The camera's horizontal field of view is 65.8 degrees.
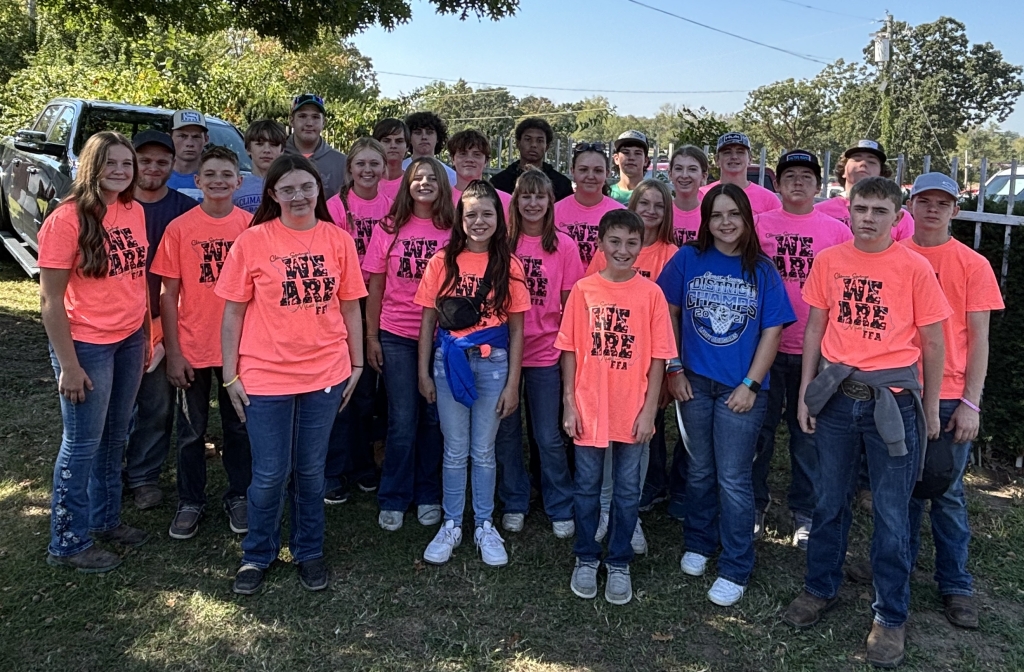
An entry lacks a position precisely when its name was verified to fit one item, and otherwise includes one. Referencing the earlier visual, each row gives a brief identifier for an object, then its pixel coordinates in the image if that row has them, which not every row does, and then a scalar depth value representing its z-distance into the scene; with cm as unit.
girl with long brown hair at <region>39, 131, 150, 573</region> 341
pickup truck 743
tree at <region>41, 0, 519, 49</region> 838
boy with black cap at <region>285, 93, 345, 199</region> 516
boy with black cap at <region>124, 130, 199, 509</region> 397
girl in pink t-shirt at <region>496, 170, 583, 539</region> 404
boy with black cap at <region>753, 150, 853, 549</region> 399
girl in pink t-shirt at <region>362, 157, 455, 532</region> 405
